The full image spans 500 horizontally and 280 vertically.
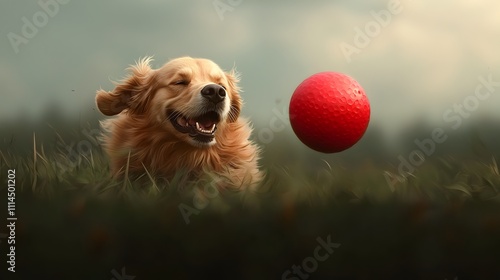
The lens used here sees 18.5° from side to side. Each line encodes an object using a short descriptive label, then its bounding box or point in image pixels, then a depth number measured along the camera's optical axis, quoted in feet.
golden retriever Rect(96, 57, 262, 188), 17.35
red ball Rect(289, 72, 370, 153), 17.40
